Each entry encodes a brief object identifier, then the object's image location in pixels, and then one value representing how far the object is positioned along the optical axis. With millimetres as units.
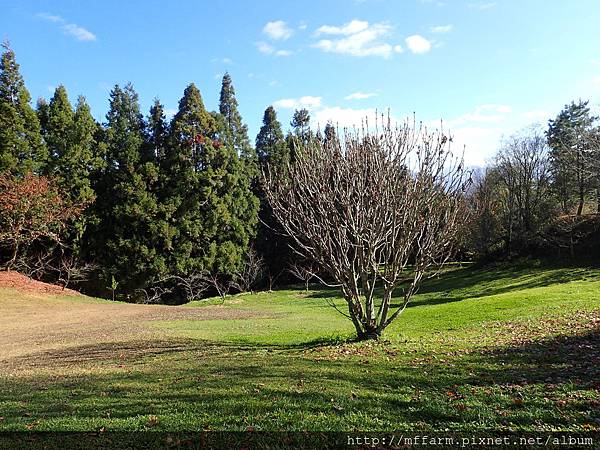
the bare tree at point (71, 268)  32562
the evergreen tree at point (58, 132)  34031
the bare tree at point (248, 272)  37125
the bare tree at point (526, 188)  37844
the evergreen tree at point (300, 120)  54812
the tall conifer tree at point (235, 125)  43156
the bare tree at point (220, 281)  35956
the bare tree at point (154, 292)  35066
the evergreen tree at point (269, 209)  42969
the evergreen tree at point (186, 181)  35156
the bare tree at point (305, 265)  38981
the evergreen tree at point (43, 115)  34938
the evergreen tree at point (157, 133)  38281
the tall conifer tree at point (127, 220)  34094
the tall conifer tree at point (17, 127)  31109
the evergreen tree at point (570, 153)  35531
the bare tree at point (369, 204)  10758
